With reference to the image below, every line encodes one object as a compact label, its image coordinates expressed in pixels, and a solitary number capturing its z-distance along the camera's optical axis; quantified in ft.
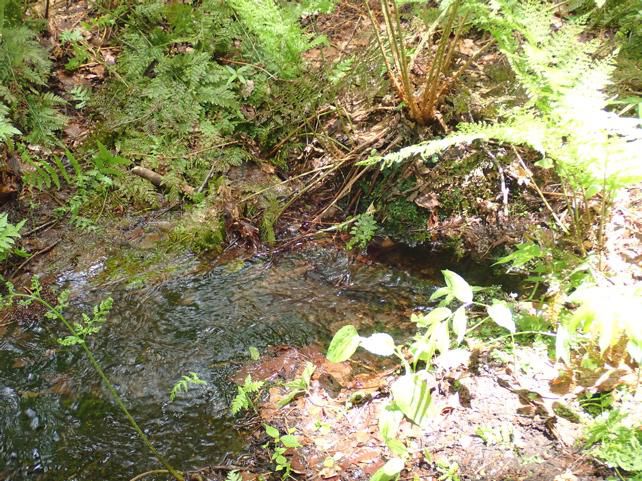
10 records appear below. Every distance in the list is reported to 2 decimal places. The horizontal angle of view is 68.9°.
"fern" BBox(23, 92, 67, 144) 12.11
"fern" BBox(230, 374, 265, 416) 7.35
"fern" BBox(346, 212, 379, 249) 10.96
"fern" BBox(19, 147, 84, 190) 11.48
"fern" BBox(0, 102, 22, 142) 9.50
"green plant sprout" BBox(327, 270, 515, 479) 5.43
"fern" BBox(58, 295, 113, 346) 8.45
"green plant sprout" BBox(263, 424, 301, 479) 6.50
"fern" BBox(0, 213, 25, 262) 9.15
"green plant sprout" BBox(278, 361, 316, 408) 7.51
